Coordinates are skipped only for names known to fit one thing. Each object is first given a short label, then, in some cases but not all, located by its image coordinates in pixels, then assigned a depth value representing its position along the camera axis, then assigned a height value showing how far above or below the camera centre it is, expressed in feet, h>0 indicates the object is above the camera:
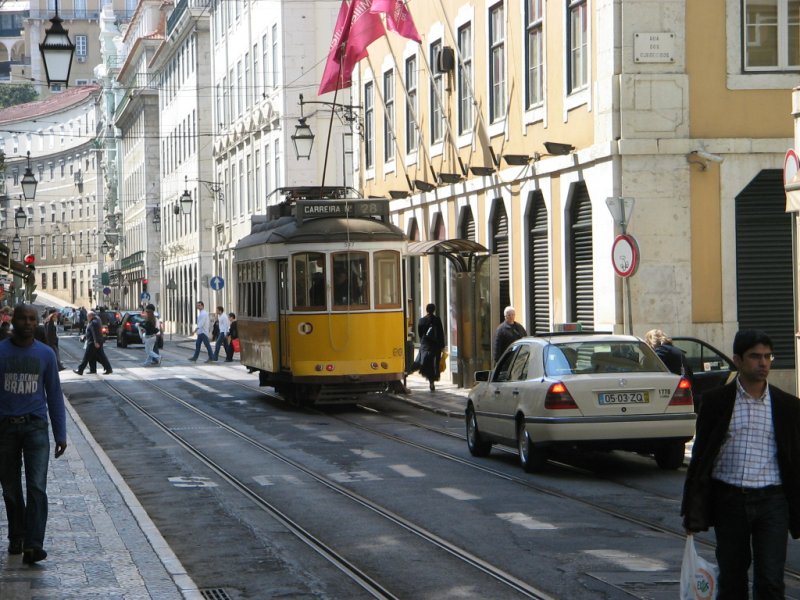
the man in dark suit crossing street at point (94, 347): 136.77 -3.77
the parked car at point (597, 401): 52.13 -3.57
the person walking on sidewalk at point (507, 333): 86.43 -2.07
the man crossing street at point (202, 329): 163.84 -2.87
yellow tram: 86.94 -0.10
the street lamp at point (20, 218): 189.78 +10.80
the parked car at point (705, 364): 74.08 -3.49
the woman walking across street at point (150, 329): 152.35 -2.55
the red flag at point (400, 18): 102.06 +18.09
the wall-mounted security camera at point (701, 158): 79.66 +6.69
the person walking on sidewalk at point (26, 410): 34.86 -2.33
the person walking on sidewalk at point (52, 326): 114.21 -1.55
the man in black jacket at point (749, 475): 23.91 -2.82
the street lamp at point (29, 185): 132.64 +10.10
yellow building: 79.66 +6.76
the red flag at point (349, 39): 111.24 +18.38
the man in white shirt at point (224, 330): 168.45 -3.18
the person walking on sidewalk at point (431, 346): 102.22 -3.21
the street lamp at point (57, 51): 60.13 +9.64
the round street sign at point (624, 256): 68.49 +1.60
